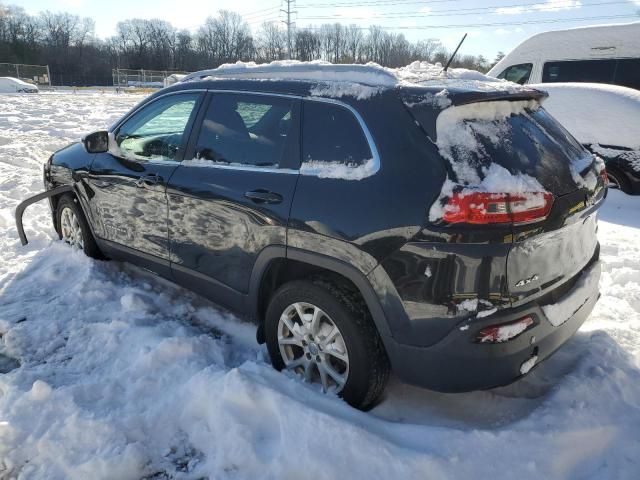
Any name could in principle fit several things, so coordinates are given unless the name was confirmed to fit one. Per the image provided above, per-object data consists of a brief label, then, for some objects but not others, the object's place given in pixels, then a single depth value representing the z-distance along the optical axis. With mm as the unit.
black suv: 2350
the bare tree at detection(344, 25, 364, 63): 107694
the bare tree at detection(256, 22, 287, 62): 97750
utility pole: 79312
